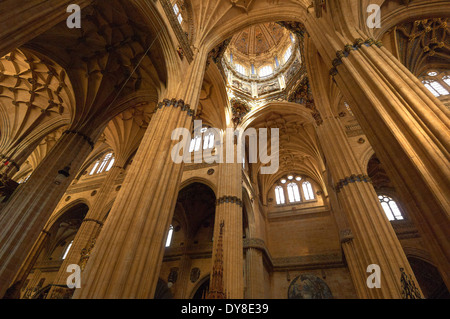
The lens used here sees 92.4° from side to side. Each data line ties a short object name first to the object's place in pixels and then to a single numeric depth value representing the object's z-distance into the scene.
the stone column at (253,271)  10.60
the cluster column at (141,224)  3.75
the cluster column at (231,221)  7.84
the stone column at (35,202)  6.72
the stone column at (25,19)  3.48
